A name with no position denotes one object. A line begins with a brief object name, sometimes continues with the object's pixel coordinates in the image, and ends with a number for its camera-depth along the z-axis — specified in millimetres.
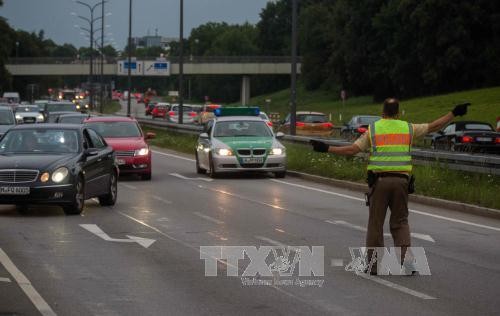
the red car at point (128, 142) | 27734
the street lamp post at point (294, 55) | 37712
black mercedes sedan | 18141
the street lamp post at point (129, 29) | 76000
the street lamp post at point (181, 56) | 53938
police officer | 11742
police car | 28750
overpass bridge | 127712
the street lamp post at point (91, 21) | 100062
